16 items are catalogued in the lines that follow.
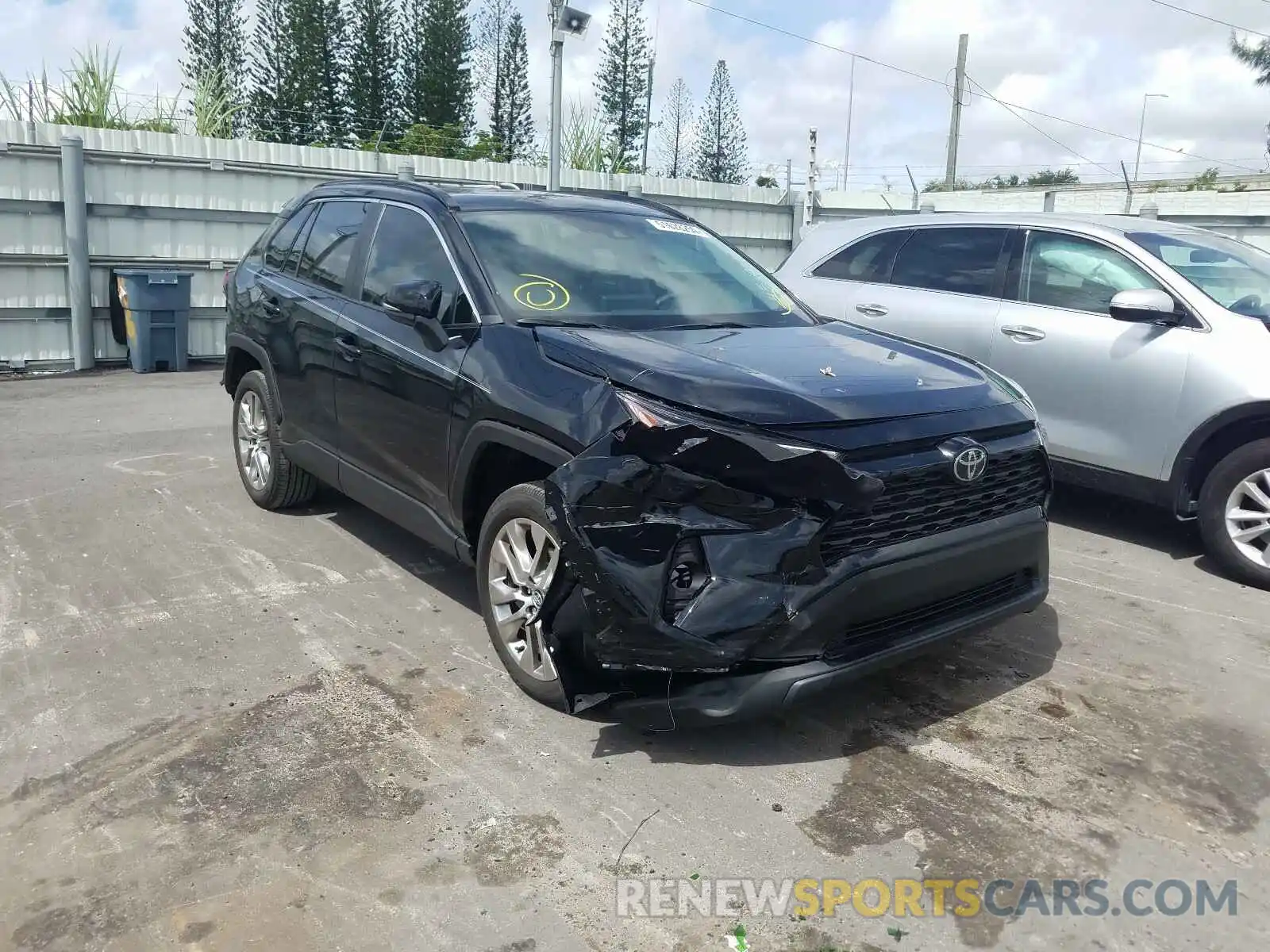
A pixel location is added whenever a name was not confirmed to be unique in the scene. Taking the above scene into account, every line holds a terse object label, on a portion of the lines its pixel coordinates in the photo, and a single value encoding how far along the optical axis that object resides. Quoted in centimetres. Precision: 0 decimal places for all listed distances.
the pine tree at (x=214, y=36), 3478
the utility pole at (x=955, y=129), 3269
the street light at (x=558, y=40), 1307
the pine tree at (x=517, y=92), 3978
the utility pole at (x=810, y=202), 1556
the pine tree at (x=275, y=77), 3603
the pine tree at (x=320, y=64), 3603
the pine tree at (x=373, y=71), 3709
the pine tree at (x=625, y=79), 3756
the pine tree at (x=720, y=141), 3966
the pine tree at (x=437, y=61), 3772
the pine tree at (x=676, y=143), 3994
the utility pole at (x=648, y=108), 3837
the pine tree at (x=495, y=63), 3997
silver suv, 541
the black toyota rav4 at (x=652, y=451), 319
